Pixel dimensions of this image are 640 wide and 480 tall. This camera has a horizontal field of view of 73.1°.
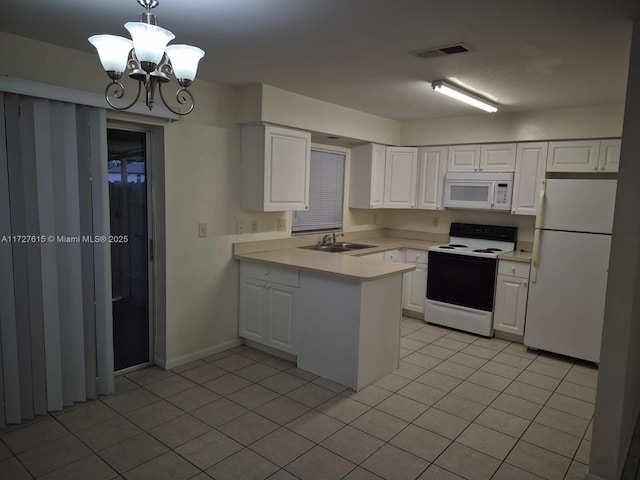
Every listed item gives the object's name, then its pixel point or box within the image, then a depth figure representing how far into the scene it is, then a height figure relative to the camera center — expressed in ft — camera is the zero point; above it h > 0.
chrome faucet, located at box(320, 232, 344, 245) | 16.05 -1.73
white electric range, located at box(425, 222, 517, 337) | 14.52 -2.82
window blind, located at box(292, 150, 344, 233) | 15.78 -0.08
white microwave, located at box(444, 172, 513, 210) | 15.12 +0.27
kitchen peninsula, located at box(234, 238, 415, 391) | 10.57 -3.09
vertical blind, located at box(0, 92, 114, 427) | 8.43 -1.53
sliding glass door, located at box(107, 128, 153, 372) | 10.66 -1.51
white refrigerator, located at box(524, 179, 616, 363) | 11.87 -1.89
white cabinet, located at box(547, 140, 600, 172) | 13.50 +1.42
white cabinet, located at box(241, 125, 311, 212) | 12.29 +0.70
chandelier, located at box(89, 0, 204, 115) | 5.22 +1.70
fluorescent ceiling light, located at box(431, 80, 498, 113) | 10.60 +2.67
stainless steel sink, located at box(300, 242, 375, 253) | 15.33 -1.97
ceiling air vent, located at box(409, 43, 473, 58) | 8.16 +2.82
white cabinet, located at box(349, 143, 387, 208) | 16.62 +0.72
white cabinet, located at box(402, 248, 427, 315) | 16.28 -3.32
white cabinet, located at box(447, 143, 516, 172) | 15.10 +1.44
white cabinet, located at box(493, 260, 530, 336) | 13.88 -3.19
